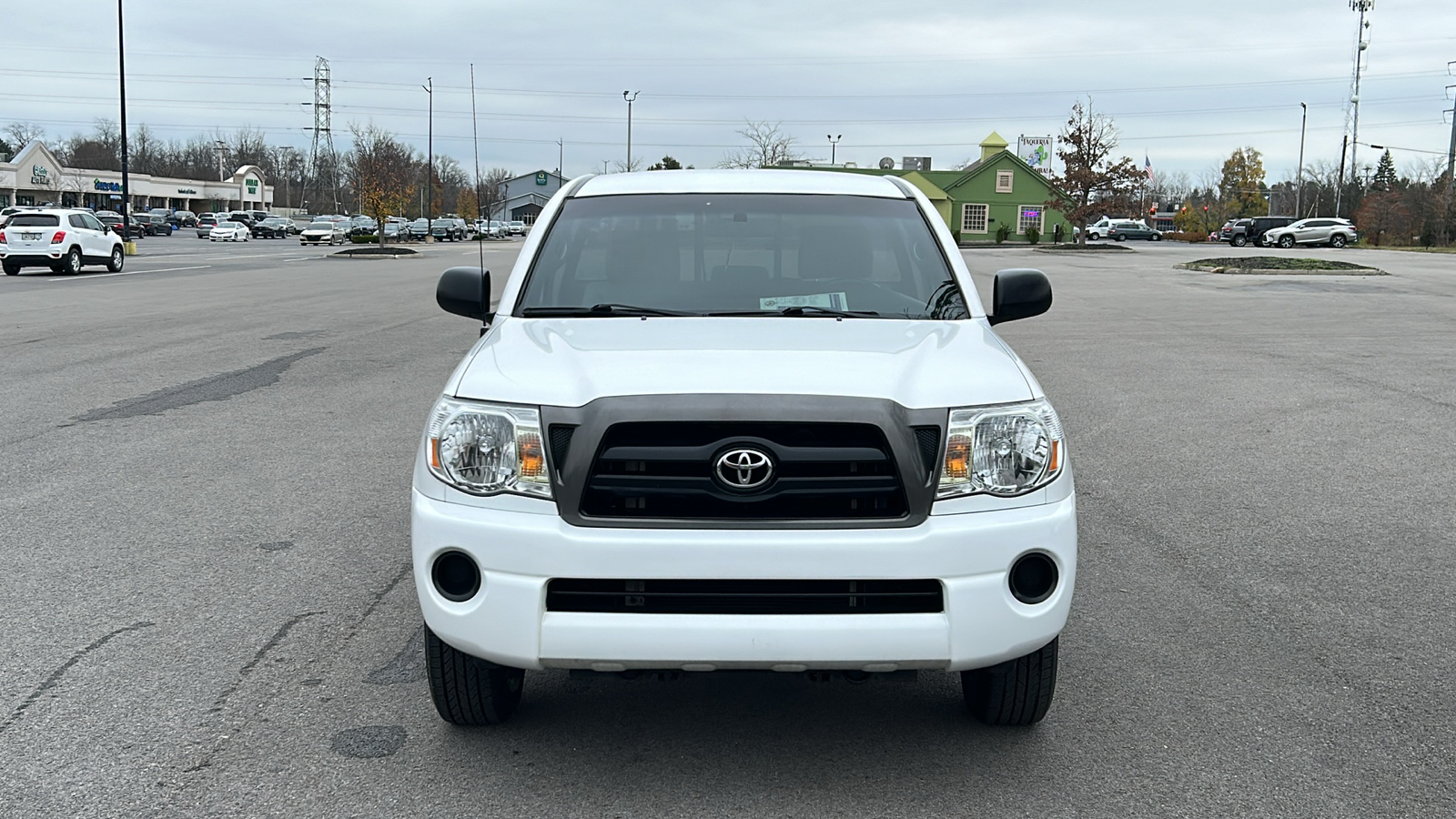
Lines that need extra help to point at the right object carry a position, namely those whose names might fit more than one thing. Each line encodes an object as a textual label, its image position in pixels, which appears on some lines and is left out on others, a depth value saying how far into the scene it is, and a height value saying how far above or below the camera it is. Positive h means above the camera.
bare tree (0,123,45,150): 130.62 +10.63
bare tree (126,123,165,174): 134.62 +9.61
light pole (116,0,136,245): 43.56 +4.05
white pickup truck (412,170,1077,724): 3.26 -0.70
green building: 82.19 +3.86
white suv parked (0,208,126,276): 29.91 -0.05
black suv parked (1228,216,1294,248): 67.94 +1.91
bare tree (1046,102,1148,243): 67.62 +4.36
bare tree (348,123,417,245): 51.91 +2.81
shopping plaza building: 95.94 +4.65
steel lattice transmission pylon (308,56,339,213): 118.31 +8.84
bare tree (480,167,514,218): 102.41 +6.92
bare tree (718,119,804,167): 84.94 +6.94
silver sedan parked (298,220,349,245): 66.06 +0.54
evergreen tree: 114.69 +8.92
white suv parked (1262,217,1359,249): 60.44 +1.50
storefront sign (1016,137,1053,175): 121.12 +10.36
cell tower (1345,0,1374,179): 80.12 +12.64
